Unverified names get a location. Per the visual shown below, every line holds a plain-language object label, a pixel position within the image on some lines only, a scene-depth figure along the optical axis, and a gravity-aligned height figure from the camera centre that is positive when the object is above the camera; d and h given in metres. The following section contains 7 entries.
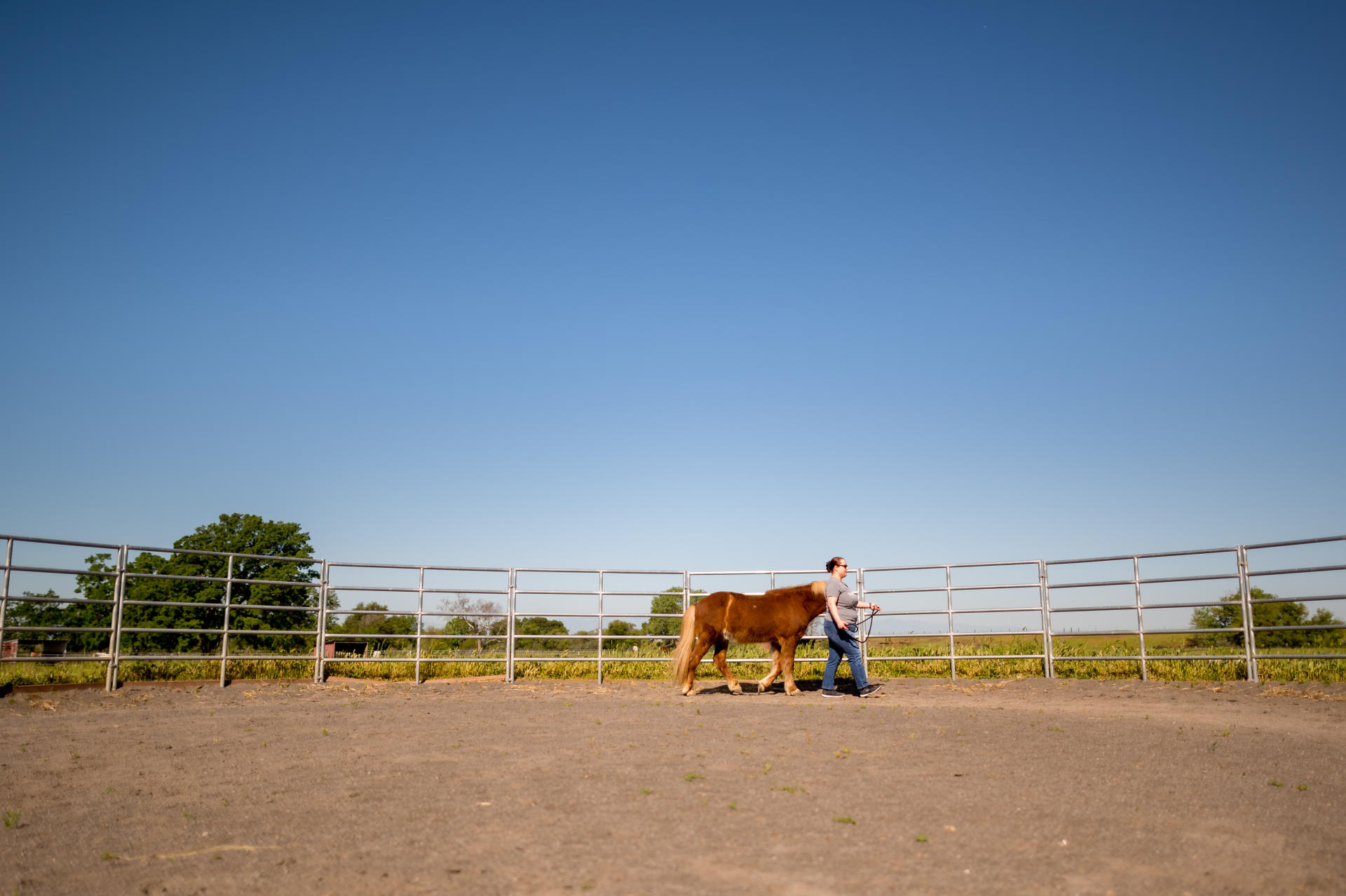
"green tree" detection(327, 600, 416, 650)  32.19 -1.40
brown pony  12.55 -0.38
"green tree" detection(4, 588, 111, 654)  42.94 -1.36
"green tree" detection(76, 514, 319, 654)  40.81 +0.27
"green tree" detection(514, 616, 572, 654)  24.46 -1.29
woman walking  12.23 -0.45
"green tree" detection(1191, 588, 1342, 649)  32.09 -1.29
